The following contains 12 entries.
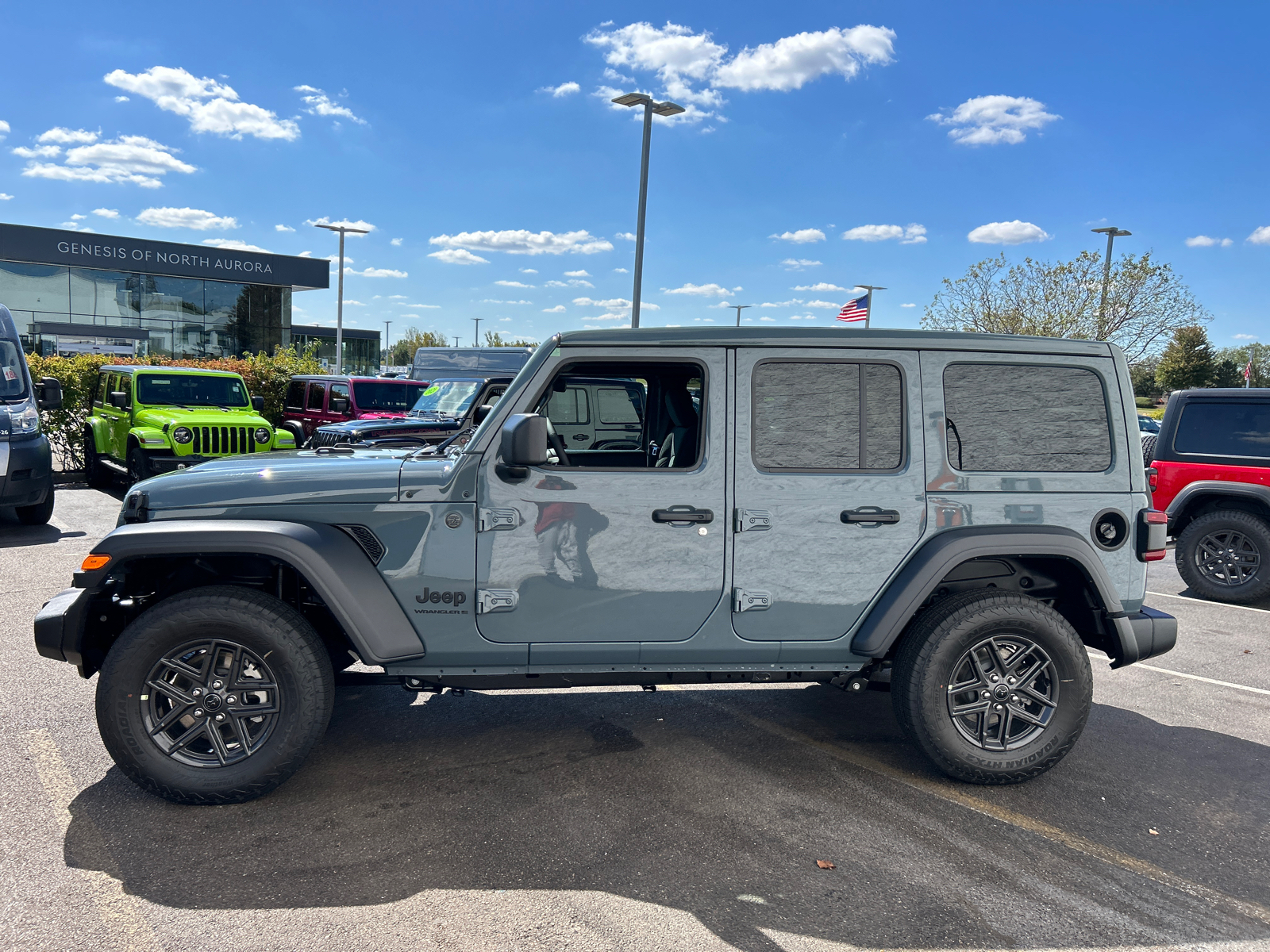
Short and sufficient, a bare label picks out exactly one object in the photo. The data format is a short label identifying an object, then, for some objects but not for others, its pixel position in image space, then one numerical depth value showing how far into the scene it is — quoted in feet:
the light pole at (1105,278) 80.84
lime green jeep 37.93
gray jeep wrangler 11.39
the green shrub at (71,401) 47.50
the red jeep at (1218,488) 25.32
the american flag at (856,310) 82.28
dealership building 115.55
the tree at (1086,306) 83.76
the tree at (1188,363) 203.21
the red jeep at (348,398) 52.49
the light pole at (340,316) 104.78
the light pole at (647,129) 51.70
